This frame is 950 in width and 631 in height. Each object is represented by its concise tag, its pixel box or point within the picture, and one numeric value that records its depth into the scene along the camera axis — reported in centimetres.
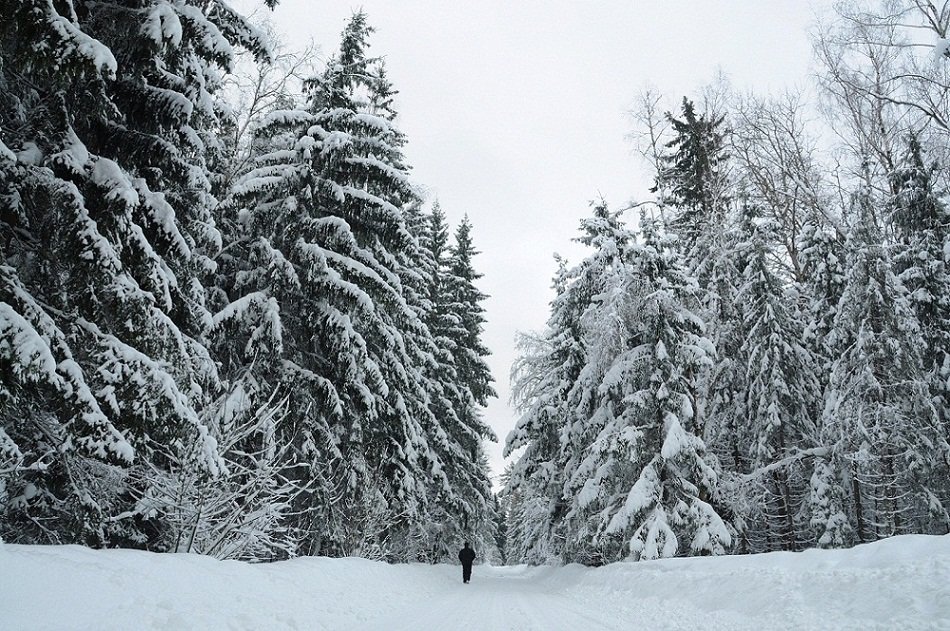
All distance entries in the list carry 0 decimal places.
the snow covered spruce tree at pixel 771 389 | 1884
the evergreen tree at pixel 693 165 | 2081
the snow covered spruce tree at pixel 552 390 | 2009
